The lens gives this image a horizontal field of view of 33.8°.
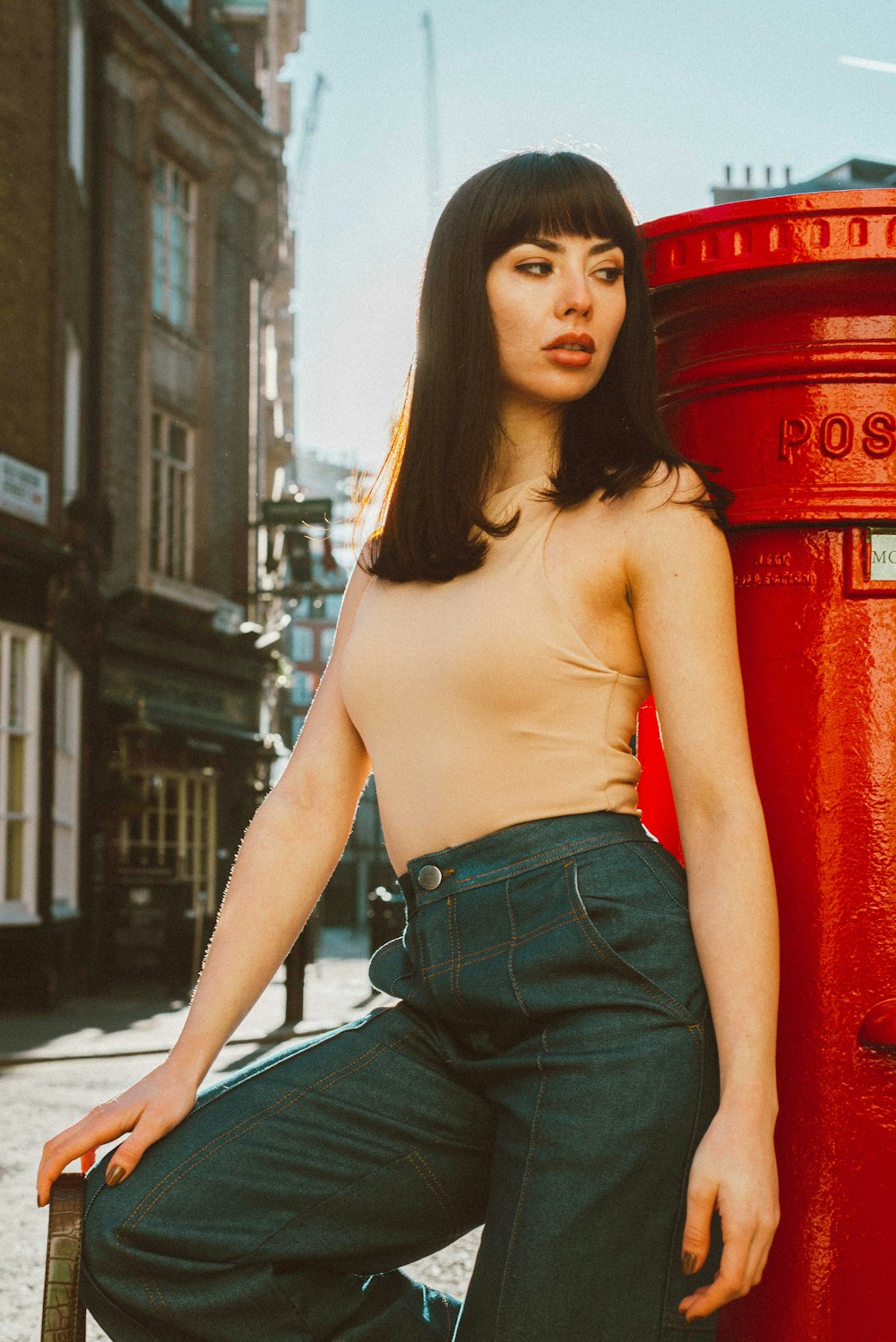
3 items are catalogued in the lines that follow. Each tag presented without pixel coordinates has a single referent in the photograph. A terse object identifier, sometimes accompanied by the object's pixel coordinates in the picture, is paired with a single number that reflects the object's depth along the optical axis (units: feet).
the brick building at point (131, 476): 45.01
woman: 5.22
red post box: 6.13
